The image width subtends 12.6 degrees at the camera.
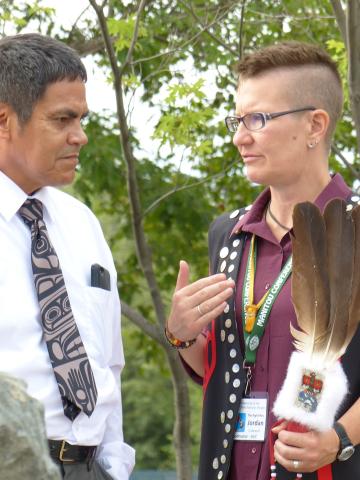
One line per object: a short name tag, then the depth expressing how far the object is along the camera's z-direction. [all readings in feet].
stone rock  11.02
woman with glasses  18.94
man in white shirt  18.45
